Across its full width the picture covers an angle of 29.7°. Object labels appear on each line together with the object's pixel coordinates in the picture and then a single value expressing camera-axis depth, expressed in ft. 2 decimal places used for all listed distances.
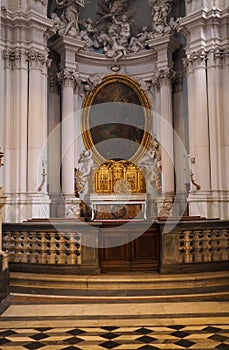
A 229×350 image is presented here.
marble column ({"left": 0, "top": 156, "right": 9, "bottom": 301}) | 22.75
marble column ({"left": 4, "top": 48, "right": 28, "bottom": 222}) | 42.39
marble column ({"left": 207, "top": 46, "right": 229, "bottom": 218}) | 42.75
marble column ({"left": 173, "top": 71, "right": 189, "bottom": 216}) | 49.47
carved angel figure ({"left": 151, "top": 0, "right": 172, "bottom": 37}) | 50.21
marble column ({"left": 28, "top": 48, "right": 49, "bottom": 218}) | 42.50
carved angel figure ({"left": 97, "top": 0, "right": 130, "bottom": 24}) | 53.32
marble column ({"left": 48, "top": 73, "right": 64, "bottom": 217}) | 48.83
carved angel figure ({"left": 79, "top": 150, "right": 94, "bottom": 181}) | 51.49
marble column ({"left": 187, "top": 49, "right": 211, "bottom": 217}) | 43.09
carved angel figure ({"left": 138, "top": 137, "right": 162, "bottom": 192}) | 50.62
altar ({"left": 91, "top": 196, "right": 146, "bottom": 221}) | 48.57
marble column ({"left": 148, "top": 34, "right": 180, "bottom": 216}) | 49.39
